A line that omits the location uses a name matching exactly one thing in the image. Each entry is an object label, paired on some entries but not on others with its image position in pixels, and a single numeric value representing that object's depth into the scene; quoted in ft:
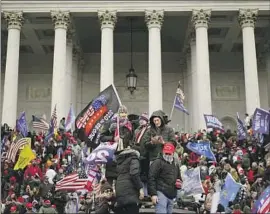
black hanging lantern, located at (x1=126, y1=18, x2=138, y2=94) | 111.04
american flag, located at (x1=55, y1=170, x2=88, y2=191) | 46.60
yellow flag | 67.69
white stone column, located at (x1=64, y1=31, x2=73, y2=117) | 116.74
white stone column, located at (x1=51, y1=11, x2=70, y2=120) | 109.91
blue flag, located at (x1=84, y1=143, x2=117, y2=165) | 37.45
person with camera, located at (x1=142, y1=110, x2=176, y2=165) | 35.72
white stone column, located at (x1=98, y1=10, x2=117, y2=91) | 111.34
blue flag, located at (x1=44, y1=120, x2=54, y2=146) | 83.52
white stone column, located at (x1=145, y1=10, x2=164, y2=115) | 110.32
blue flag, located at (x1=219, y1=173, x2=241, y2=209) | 48.67
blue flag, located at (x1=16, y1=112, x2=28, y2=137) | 86.58
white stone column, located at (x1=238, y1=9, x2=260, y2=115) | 109.91
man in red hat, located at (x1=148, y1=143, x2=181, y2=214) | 32.50
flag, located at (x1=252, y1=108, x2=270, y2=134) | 76.69
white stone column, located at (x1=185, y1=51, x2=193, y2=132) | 130.56
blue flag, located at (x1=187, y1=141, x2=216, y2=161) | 73.31
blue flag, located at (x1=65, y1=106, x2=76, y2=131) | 86.77
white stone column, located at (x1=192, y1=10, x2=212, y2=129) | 108.78
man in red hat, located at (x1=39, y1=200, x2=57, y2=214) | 44.70
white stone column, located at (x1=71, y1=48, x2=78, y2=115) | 129.36
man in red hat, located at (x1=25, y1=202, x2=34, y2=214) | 54.23
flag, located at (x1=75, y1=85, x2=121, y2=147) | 45.83
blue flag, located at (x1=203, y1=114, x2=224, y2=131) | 93.81
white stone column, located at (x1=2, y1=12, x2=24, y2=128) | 109.50
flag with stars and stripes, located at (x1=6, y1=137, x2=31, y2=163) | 71.20
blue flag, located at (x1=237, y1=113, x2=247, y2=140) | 85.49
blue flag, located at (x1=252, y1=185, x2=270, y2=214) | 41.16
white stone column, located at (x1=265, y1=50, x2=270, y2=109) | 133.56
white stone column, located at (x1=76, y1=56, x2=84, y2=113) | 141.18
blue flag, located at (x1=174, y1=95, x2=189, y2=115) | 93.71
